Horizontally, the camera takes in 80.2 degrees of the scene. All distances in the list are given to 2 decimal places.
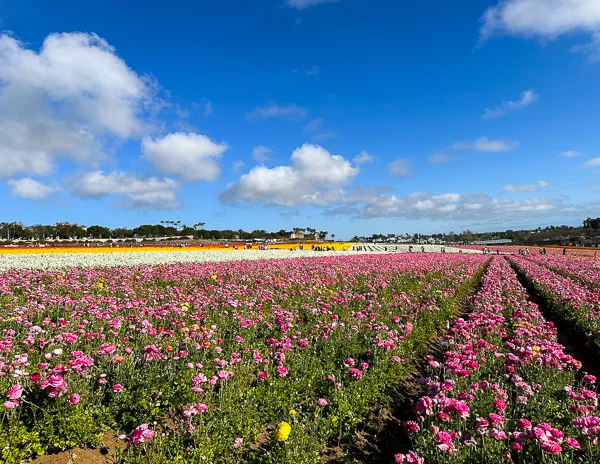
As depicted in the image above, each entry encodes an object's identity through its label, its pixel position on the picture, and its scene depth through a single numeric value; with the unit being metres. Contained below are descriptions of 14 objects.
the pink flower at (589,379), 4.95
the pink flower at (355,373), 5.22
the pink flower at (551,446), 2.99
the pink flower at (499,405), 3.96
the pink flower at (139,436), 3.45
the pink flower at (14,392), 3.50
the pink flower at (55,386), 3.79
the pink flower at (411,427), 3.99
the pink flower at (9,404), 3.55
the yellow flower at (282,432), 3.85
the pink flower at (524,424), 3.42
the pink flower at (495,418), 3.61
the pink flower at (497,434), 3.52
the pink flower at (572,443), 3.20
